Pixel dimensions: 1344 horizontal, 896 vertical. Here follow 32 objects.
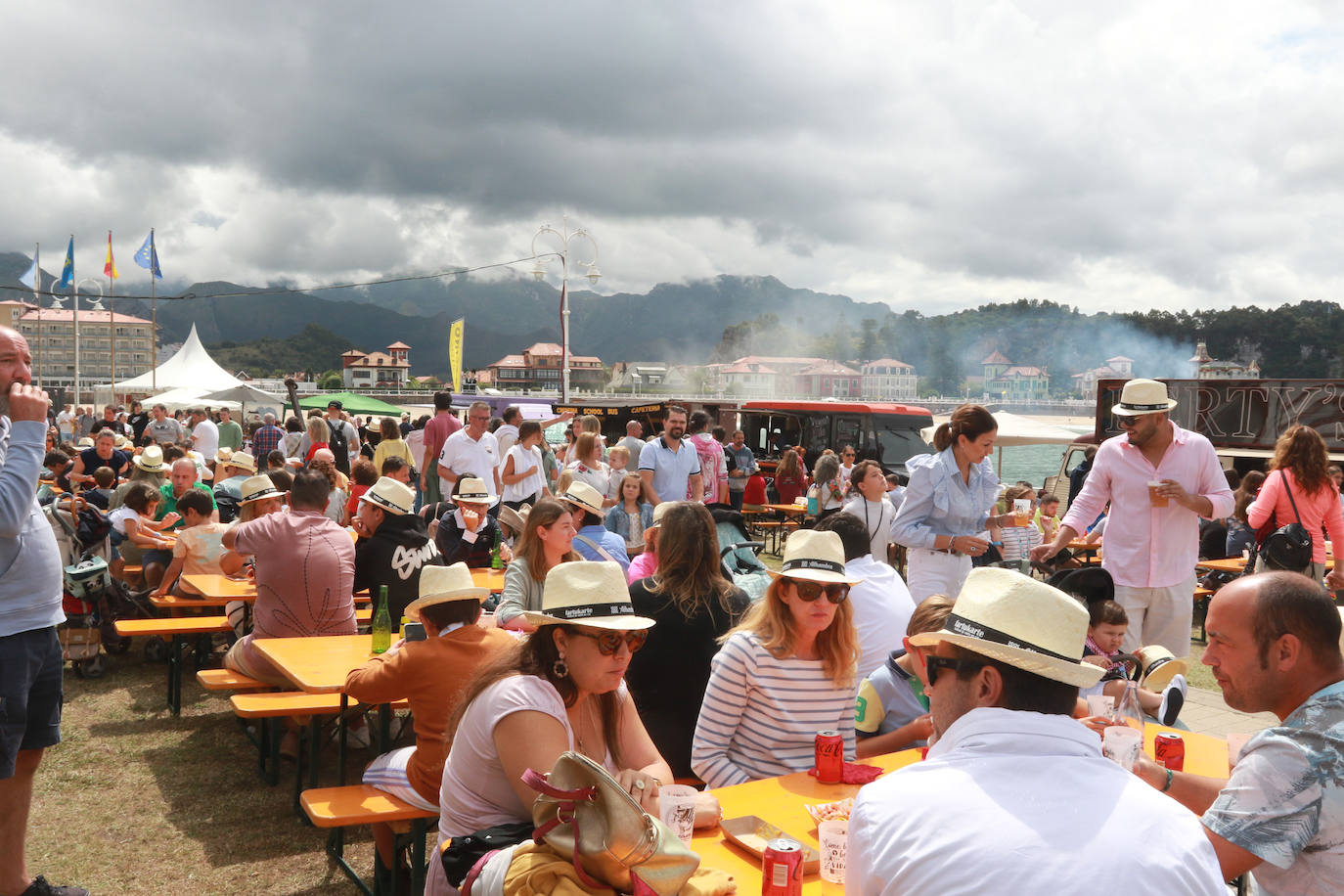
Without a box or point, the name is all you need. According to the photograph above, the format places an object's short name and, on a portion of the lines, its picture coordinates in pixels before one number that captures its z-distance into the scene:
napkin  2.86
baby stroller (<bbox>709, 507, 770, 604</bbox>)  5.17
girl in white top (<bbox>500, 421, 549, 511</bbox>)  8.65
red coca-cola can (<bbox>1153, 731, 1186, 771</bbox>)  2.96
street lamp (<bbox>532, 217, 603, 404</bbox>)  19.34
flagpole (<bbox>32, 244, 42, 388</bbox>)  39.09
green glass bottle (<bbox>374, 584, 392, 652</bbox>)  4.68
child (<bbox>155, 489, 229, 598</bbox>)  6.80
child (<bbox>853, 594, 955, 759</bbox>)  3.24
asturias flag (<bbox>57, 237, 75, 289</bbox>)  39.56
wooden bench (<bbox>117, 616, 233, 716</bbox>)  5.94
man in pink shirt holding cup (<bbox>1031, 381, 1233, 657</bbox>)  4.70
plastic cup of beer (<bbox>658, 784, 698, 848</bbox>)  2.29
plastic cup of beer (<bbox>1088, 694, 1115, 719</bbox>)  3.16
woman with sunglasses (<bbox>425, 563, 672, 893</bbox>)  2.33
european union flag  36.93
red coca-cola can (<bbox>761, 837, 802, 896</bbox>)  2.05
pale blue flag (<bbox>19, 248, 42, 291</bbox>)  39.83
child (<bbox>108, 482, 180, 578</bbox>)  7.34
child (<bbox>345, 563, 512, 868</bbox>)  3.41
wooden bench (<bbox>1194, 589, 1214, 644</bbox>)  9.46
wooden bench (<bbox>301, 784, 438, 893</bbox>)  3.42
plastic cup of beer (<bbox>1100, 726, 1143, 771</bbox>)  2.66
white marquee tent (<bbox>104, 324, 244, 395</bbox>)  28.56
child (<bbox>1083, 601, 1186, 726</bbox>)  3.80
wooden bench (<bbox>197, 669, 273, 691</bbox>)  5.13
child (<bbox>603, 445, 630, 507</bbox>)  9.66
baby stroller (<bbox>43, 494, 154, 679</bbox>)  6.68
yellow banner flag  27.36
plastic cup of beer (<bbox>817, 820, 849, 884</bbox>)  2.21
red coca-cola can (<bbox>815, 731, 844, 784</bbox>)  2.84
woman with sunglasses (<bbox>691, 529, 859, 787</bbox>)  3.20
